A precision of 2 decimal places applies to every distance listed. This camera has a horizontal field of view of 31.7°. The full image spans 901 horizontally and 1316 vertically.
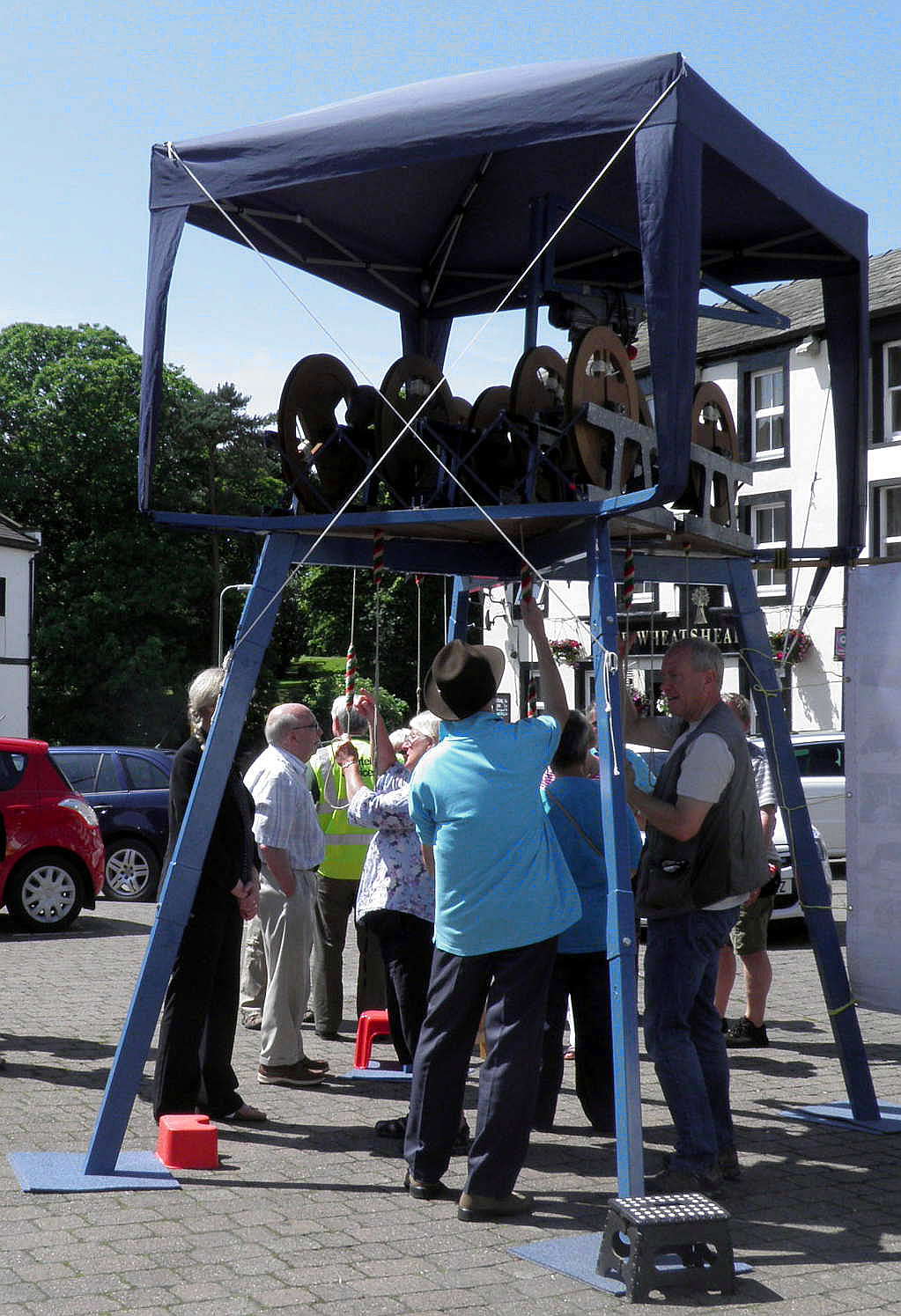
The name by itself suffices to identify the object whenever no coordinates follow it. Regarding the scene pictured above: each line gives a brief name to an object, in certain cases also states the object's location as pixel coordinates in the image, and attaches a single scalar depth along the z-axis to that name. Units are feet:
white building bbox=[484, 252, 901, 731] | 112.78
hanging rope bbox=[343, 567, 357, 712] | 21.81
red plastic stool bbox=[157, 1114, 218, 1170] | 20.63
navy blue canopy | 18.97
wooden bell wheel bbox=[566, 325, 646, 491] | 20.40
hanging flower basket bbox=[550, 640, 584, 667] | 121.29
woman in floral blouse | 24.26
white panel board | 22.99
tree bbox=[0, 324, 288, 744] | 161.89
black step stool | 15.90
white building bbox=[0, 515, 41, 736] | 158.30
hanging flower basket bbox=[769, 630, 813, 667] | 110.32
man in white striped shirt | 26.20
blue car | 60.18
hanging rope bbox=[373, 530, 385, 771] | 22.43
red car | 49.06
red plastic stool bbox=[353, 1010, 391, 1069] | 27.71
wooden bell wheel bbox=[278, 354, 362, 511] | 22.02
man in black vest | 19.81
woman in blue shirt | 23.50
